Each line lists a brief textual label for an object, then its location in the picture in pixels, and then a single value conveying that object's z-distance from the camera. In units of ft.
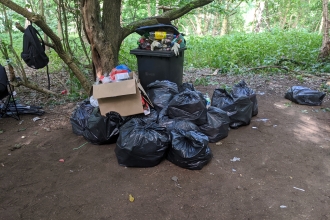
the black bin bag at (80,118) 10.30
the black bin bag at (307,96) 12.91
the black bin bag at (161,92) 10.30
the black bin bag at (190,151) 7.87
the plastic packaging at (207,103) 10.57
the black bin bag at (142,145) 7.88
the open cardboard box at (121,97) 9.35
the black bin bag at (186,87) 11.59
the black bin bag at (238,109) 10.57
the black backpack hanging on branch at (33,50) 10.85
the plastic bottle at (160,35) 11.85
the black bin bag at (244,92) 11.27
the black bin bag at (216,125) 9.62
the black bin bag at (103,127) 9.31
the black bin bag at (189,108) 9.34
